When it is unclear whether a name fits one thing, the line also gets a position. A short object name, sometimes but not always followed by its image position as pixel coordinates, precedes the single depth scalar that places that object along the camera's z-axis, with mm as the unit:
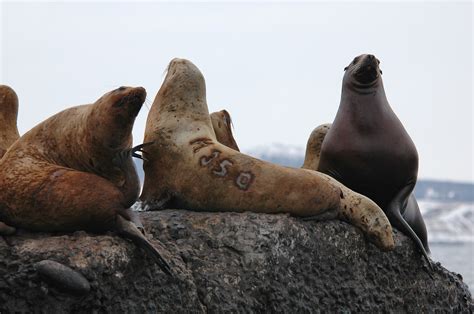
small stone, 11500
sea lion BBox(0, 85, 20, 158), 15547
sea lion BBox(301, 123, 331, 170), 18219
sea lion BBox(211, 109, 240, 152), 16578
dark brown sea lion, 16578
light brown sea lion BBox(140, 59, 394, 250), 14492
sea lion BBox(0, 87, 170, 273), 12344
